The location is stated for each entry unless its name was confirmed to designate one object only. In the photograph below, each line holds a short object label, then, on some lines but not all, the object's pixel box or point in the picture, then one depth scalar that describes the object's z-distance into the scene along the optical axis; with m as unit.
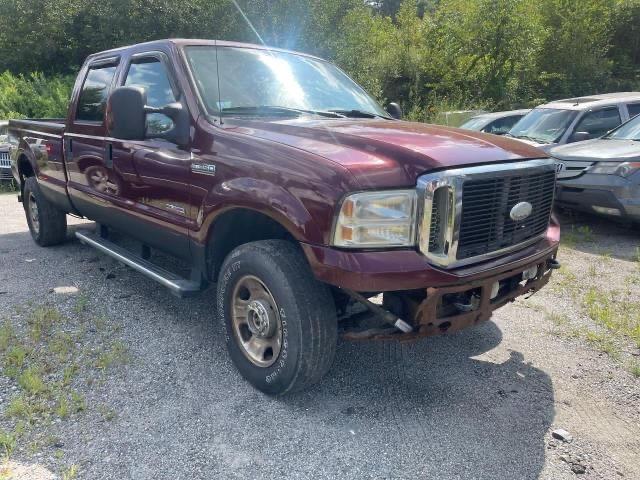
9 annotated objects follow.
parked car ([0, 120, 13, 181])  10.16
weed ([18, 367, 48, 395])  3.08
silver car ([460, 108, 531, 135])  11.09
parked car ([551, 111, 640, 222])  6.29
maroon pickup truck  2.53
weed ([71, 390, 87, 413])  2.93
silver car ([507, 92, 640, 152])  8.27
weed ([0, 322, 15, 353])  3.60
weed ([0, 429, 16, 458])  2.57
